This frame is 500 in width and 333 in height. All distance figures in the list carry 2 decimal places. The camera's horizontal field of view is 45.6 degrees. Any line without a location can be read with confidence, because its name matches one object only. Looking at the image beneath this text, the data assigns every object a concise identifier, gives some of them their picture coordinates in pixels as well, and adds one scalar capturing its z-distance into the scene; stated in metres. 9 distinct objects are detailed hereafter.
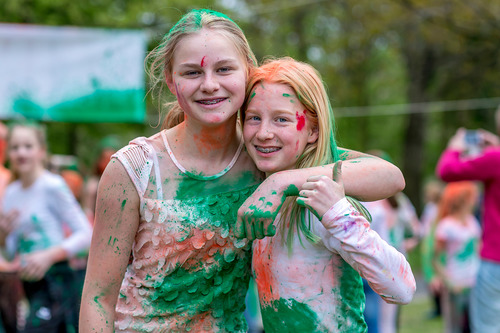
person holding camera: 4.72
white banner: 8.32
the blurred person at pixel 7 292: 4.79
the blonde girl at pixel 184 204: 2.10
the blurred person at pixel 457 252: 6.07
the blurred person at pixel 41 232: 4.45
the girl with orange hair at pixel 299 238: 2.10
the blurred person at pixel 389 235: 5.10
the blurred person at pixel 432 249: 6.52
